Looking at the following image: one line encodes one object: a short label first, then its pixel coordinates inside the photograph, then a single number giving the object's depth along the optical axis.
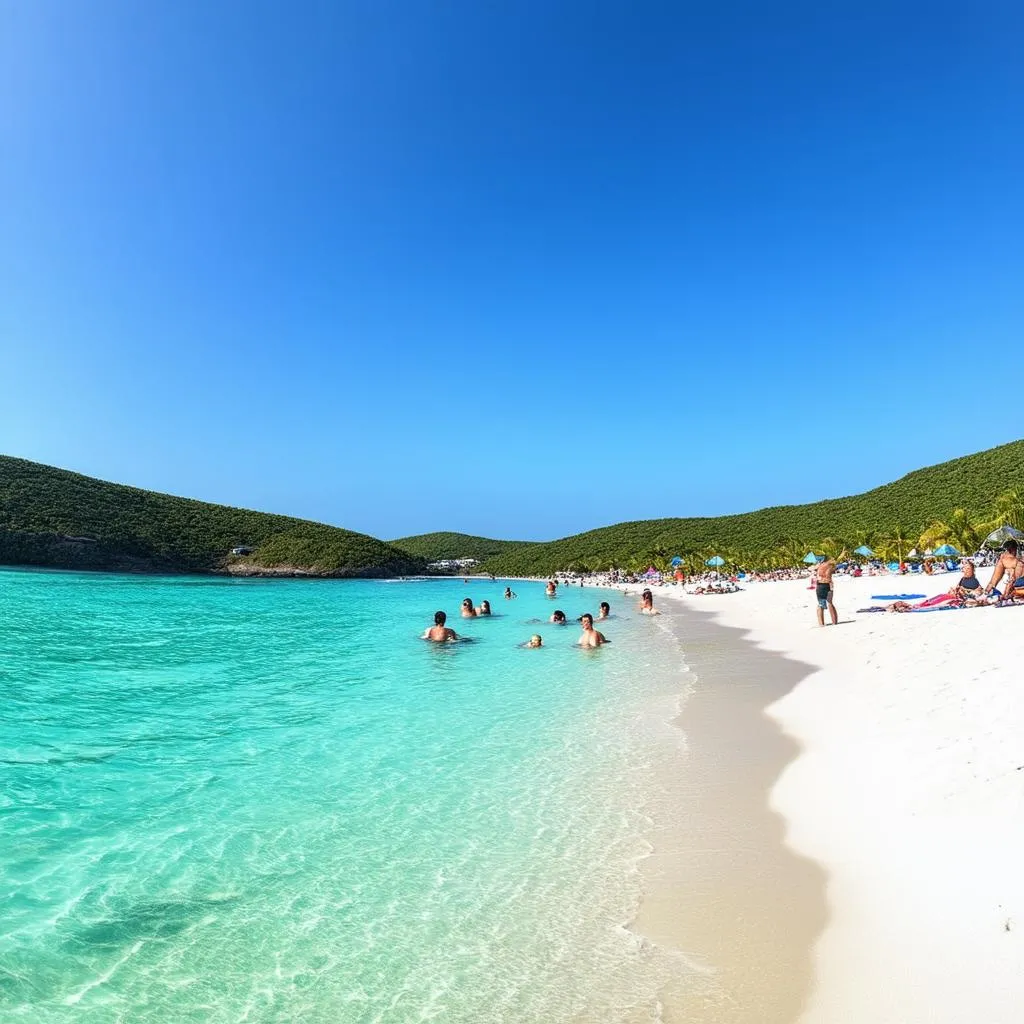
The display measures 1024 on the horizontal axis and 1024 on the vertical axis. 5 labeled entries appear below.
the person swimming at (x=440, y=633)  20.80
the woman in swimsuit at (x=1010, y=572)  17.20
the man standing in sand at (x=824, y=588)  20.52
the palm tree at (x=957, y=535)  44.47
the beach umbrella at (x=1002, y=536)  34.90
